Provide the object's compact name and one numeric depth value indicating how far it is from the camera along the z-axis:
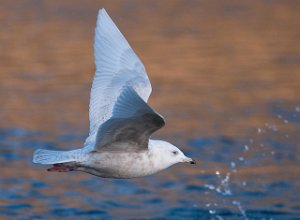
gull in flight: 12.36
